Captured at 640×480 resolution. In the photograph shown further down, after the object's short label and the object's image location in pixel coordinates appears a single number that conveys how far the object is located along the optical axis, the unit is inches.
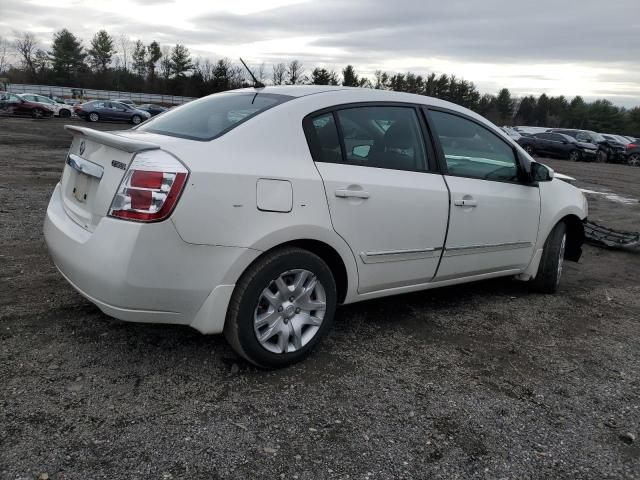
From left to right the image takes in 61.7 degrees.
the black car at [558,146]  1082.7
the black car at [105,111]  1307.8
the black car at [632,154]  1091.9
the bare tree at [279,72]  3444.9
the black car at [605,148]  1135.0
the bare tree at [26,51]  3453.5
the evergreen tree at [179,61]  3211.1
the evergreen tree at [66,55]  3042.1
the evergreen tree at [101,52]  3267.7
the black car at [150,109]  1550.1
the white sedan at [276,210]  105.0
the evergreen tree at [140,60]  3378.0
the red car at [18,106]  1268.5
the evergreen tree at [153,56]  3363.7
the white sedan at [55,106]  1356.8
